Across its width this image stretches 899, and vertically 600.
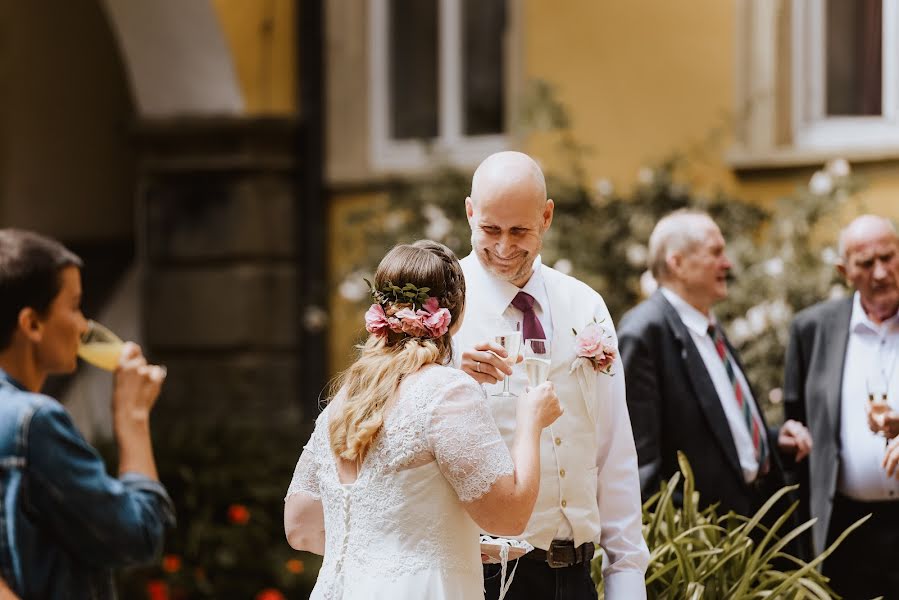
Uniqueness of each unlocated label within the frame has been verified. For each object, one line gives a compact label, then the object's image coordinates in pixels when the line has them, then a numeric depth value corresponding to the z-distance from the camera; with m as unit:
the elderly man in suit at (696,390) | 8.16
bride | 5.36
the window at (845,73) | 12.46
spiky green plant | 7.12
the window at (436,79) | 14.60
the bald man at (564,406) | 6.16
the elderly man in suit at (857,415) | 8.44
